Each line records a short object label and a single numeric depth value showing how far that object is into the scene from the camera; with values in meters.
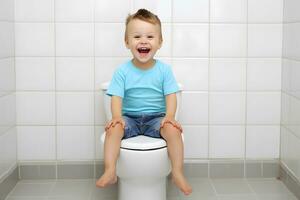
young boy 2.09
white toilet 1.94
